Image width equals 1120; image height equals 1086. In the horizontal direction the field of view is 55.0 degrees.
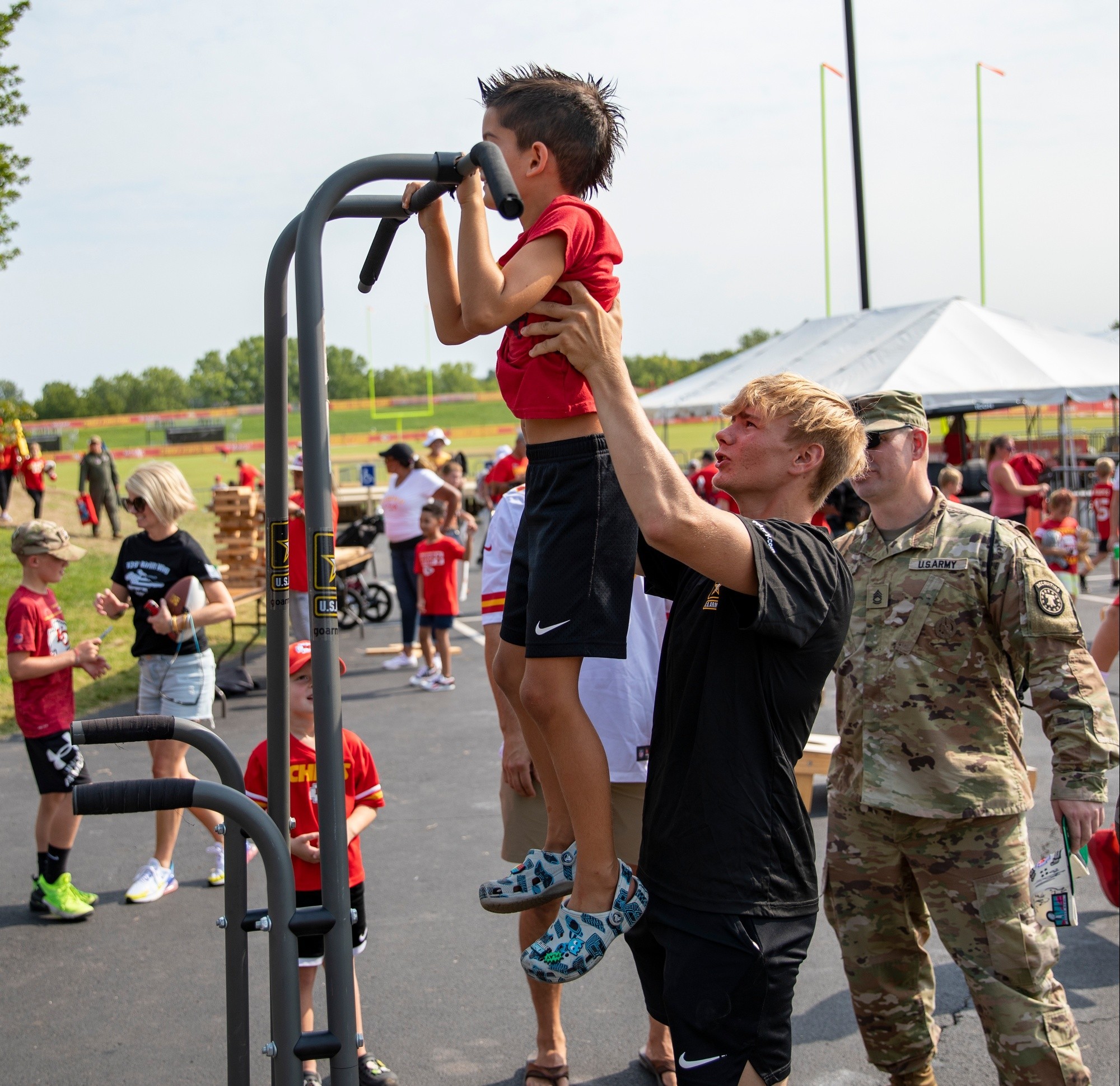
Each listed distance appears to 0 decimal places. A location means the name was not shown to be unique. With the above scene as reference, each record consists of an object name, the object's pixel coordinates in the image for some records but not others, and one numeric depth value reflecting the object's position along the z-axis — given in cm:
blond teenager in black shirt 194
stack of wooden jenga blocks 1166
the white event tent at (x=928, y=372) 1570
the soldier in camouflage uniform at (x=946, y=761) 283
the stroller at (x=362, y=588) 1252
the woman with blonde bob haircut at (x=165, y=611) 520
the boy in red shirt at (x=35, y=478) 2175
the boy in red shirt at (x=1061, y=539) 1070
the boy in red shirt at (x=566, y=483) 206
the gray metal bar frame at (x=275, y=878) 197
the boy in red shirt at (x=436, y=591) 952
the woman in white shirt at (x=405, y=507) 1040
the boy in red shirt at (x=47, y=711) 496
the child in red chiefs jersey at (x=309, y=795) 349
